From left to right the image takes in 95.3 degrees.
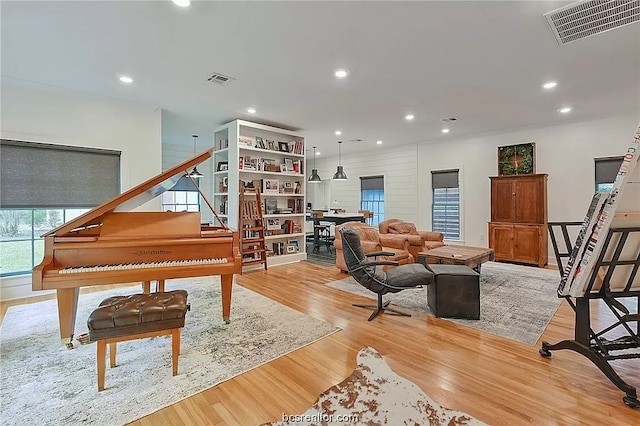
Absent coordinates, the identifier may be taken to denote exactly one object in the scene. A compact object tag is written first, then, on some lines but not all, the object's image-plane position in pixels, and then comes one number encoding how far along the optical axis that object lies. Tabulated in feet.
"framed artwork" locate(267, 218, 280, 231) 19.60
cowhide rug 5.46
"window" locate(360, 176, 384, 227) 29.25
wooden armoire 18.25
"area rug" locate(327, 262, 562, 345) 9.59
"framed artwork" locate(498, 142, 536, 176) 19.99
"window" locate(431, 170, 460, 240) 24.03
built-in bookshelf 18.11
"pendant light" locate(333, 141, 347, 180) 26.71
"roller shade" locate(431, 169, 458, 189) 24.07
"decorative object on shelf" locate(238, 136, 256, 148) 18.05
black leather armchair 10.02
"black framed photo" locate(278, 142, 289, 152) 20.37
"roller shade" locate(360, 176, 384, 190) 29.17
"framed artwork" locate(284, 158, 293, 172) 20.58
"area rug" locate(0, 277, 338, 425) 5.83
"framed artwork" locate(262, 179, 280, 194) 19.30
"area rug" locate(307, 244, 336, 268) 19.88
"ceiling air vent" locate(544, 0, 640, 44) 7.66
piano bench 6.21
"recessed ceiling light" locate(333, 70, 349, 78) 11.55
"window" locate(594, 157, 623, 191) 17.38
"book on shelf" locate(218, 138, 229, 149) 19.63
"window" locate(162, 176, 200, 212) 24.67
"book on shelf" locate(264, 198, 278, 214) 19.84
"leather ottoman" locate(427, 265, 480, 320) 10.18
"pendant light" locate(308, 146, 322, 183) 27.72
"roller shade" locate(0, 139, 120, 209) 12.44
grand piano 7.53
